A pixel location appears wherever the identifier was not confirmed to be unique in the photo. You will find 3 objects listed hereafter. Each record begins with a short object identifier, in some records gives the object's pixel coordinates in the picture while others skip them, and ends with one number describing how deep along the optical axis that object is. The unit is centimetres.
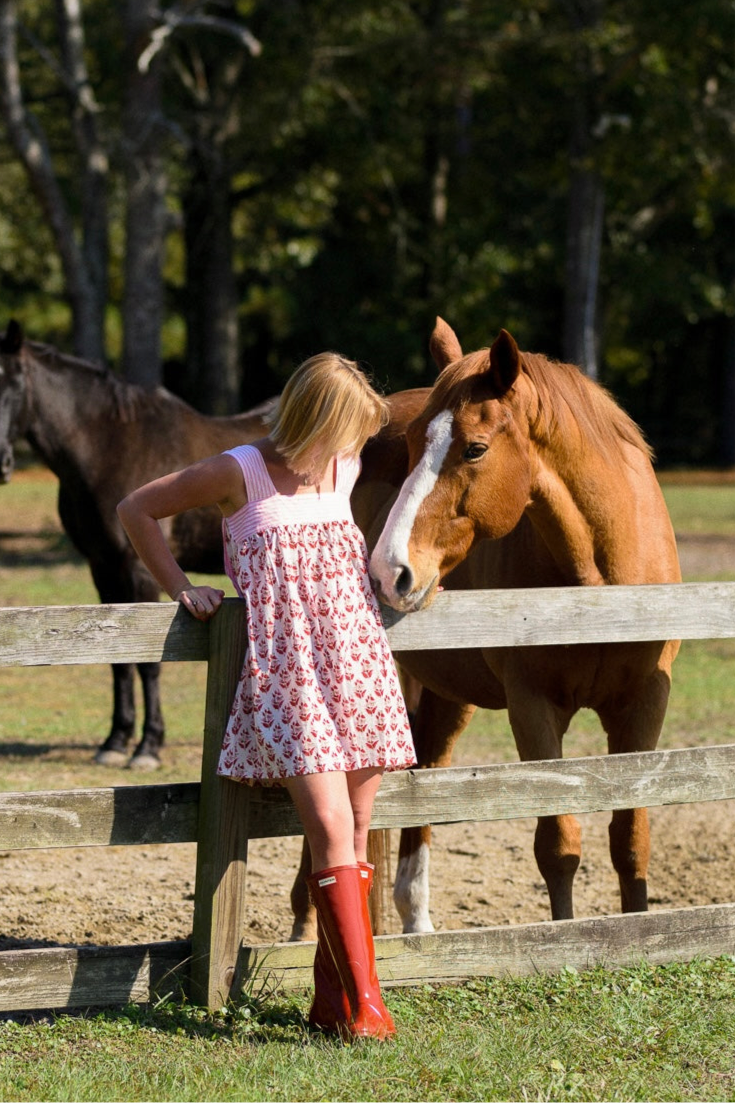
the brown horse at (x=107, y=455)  1540
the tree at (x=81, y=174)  3231
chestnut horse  737
